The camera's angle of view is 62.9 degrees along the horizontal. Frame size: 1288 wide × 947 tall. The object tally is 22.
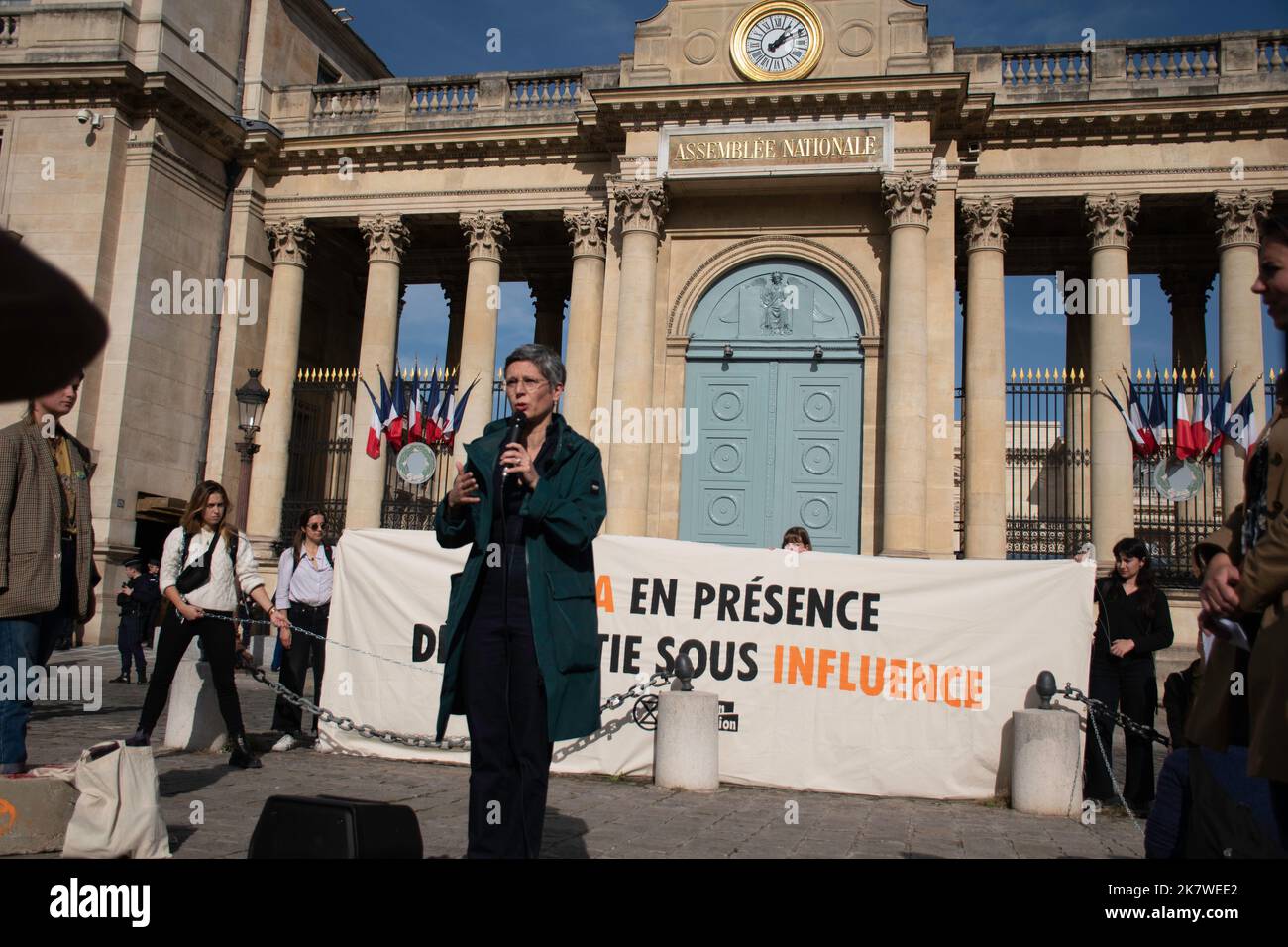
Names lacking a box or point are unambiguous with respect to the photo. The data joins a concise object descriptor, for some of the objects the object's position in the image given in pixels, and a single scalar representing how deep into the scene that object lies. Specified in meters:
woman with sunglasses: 9.76
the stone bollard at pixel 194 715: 8.84
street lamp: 18.47
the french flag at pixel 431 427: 21.70
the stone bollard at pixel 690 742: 8.15
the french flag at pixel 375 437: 22.12
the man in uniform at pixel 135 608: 15.46
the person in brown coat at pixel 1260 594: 2.75
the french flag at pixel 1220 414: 18.69
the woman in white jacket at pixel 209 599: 7.88
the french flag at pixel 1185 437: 18.91
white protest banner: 8.55
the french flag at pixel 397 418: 21.88
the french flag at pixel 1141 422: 18.94
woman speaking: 4.08
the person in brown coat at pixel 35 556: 5.64
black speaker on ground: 3.56
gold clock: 19.92
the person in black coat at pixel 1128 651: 8.41
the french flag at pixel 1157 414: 19.02
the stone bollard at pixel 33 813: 4.95
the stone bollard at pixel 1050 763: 7.84
